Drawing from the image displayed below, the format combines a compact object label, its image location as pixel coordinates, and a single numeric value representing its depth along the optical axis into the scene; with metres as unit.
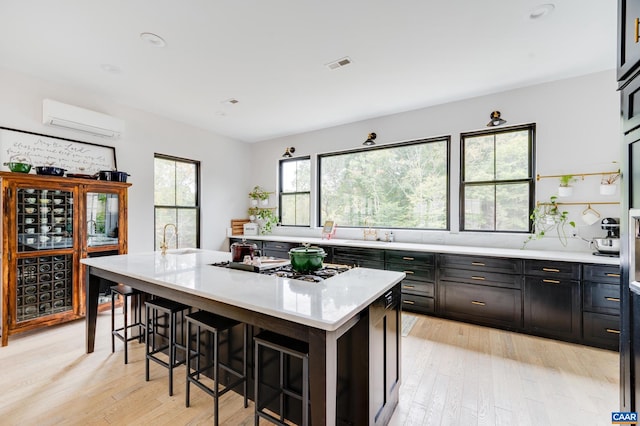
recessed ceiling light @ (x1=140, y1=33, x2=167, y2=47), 2.48
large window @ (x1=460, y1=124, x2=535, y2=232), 3.62
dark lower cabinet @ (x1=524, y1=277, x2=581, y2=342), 2.86
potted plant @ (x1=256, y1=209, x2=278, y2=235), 5.78
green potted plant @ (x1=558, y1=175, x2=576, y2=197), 3.26
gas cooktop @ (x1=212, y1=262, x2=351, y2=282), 2.00
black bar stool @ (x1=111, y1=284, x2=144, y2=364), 2.57
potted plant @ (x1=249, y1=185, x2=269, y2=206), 5.93
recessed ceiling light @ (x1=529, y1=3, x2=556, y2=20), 2.15
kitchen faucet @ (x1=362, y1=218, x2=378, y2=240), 4.66
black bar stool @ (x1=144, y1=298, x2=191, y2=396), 2.10
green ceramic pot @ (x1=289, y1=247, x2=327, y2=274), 2.05
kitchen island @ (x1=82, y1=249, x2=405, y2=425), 1.29
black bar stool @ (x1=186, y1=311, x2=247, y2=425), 1.81
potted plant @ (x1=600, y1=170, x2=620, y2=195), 3.03
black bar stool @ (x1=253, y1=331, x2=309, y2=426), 1.51
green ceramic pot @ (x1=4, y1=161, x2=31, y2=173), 2.92
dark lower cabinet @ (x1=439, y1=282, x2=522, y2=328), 3.15
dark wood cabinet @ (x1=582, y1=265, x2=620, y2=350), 2.70
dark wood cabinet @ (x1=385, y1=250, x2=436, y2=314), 3.64
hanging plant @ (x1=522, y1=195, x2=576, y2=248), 3.34
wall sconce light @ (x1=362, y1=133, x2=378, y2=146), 4.53
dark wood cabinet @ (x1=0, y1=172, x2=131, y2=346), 2.89
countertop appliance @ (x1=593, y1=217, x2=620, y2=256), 2.88
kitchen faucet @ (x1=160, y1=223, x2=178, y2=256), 2.91
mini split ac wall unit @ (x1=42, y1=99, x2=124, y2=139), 3.29
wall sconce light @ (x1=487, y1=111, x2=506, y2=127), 3.52
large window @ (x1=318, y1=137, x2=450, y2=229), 4.27
